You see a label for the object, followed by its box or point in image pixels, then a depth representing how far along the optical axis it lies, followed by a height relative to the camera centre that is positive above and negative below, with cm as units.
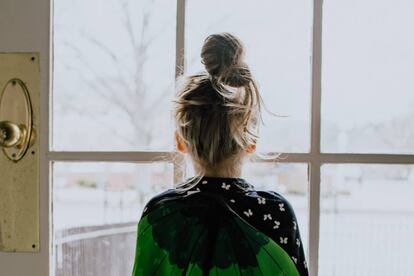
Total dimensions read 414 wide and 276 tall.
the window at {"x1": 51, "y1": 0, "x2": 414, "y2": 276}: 89 +3
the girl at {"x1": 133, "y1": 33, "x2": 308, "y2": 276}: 68 -12
